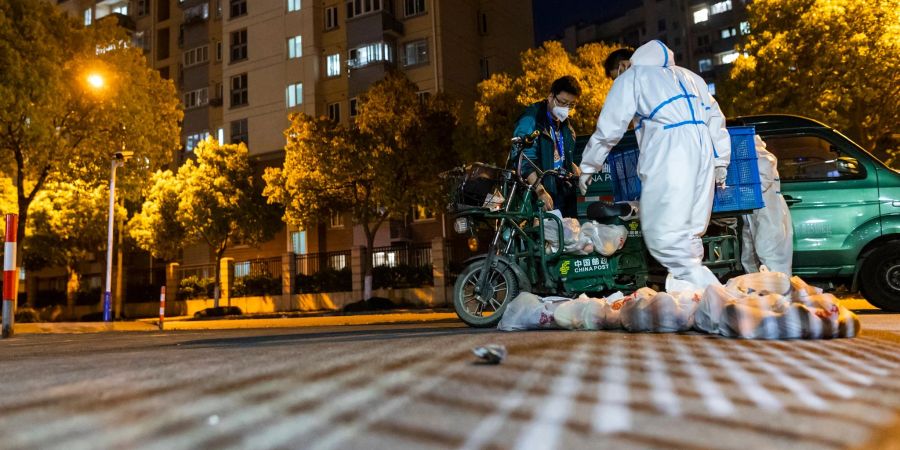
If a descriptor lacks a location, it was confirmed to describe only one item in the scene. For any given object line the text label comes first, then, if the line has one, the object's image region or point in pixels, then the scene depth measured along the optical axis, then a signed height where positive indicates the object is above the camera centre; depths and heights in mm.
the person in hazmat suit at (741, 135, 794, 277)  5785 +344
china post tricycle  5172 +253
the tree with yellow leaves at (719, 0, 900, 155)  14344 +4699
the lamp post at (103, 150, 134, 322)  16547 +3035
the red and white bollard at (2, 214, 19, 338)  7941 +421
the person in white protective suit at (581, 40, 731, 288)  4355 +916
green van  7008 +480
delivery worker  5812 +1333
